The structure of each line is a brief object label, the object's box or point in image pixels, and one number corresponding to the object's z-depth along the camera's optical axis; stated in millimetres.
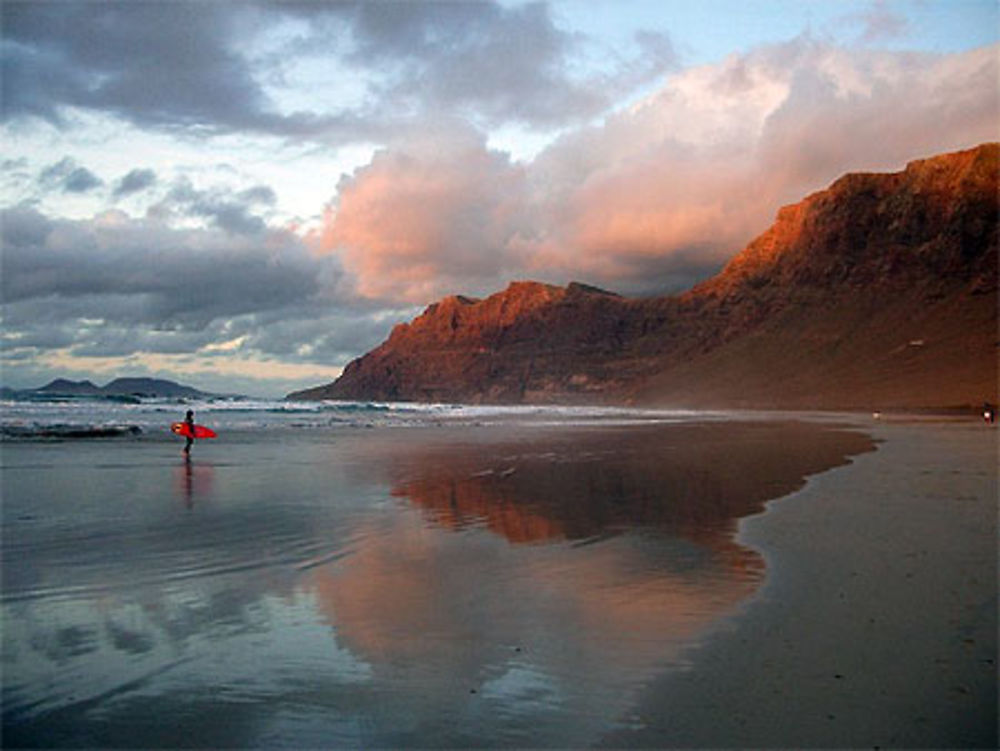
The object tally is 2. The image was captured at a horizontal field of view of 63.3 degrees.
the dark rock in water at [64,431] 33062
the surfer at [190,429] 24450
